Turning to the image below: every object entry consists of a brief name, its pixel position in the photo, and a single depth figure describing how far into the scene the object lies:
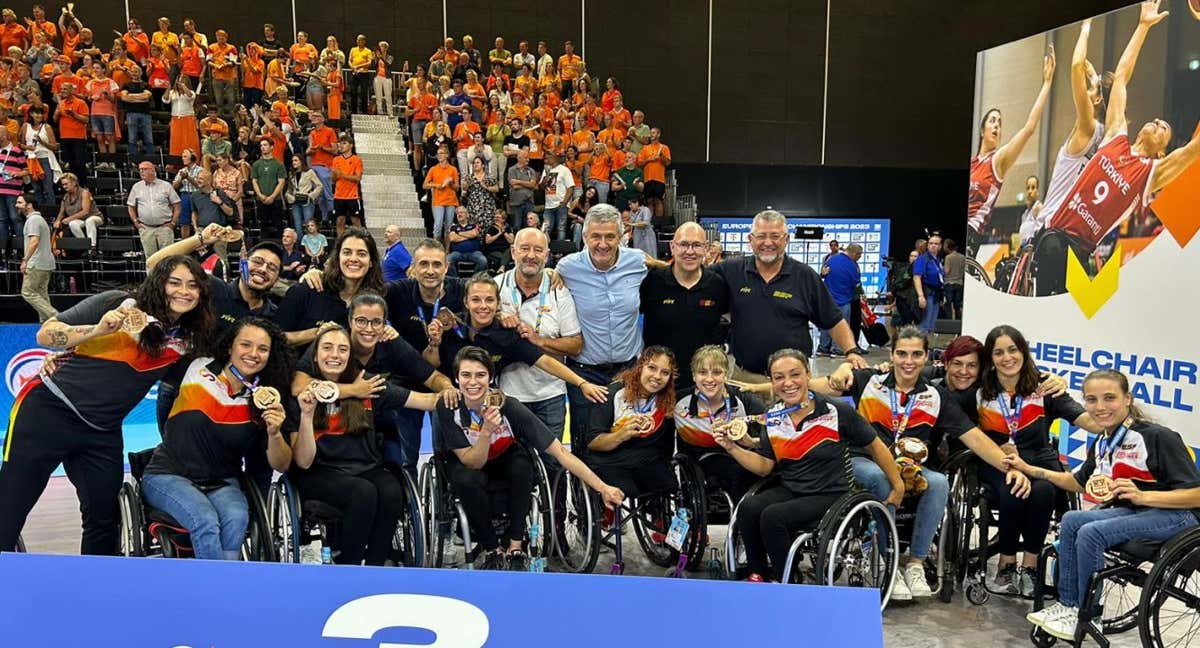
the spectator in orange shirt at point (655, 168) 12.70
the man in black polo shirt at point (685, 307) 4.20
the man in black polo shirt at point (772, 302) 4.16
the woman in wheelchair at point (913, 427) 3.66
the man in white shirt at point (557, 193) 11.22
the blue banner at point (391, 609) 1.55
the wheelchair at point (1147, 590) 2.96
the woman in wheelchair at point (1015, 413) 3.80
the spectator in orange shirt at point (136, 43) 12.45
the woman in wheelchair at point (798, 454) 3.48
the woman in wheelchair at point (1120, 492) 3.15
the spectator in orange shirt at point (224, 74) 12.16
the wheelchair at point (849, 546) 3.26
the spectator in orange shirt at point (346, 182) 10.62
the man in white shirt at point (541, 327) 4.11
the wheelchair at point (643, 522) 3.73
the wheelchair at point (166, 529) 3.21
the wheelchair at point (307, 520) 3.31
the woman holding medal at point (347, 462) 3.36
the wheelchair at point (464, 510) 3.65
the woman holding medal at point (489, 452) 3.58
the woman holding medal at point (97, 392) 3.27
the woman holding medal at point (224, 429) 3.19
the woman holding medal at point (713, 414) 3.76
